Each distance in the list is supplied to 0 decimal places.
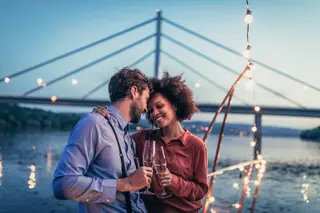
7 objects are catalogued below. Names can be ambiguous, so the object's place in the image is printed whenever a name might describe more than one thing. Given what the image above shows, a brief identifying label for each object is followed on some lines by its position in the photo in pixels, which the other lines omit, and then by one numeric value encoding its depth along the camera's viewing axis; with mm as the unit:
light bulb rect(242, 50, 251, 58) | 3496
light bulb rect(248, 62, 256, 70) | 3531
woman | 2404
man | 1810
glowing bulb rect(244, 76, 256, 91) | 4033
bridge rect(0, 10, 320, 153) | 26547
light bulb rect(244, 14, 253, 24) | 3139
